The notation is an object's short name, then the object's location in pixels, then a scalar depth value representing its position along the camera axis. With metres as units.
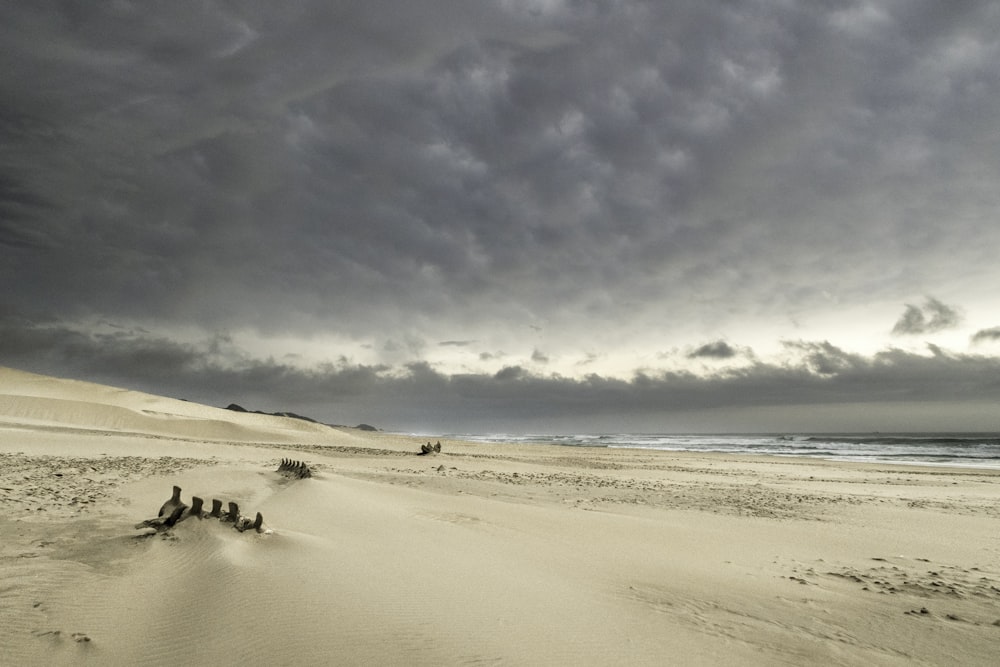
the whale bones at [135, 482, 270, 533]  6.43
